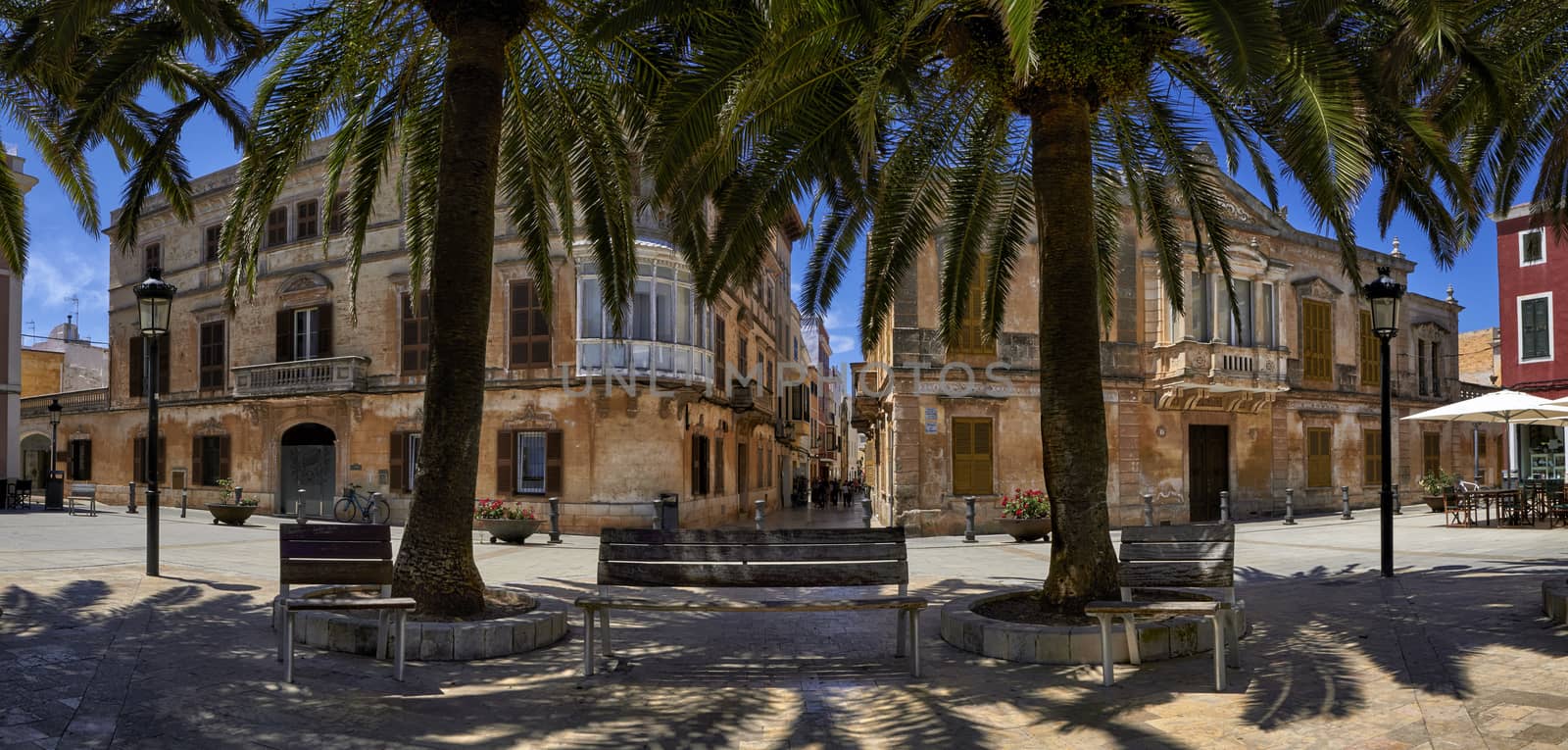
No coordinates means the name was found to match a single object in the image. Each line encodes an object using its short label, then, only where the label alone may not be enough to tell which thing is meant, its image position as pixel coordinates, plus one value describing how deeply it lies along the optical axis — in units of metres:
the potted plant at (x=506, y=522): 18.19
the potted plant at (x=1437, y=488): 22.85
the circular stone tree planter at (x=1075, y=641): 6.62
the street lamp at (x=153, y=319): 11.88
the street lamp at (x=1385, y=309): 12.26
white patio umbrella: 18.34
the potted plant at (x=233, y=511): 22.53
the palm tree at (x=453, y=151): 7.78
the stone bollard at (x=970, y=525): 19.40
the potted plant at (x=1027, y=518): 18.31
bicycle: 24.27
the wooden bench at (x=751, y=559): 6.78
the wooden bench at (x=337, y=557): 6.80
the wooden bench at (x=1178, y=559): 6.86
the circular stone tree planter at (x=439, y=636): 6.80
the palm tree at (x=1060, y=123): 6.81
